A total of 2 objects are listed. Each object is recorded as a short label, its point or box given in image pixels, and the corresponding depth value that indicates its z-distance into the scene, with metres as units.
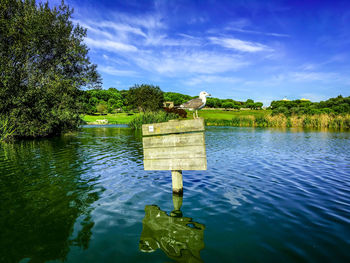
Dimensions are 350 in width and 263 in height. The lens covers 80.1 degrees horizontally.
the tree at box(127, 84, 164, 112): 68.69
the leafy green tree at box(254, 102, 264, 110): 178.41
